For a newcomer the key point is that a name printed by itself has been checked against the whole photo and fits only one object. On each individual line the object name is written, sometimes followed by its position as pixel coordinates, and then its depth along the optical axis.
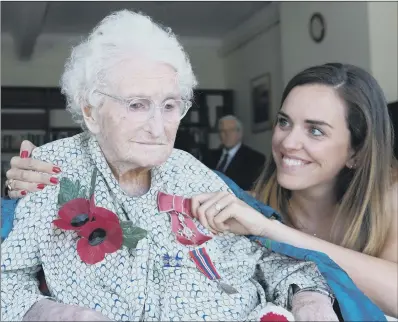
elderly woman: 1.54
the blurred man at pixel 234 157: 5.70
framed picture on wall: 7.28
